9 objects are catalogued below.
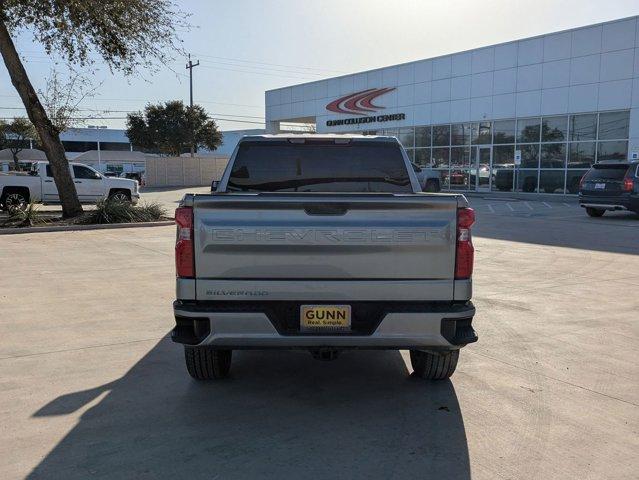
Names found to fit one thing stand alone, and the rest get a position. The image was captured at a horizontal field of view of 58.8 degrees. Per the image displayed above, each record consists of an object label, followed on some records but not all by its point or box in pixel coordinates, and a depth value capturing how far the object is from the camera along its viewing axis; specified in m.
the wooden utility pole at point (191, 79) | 56.62
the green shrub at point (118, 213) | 16.41
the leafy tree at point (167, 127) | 58.34
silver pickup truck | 3.78
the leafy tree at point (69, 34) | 14.34
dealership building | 25.75
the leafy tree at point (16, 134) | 59.66
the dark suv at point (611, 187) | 17.81
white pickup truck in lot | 20.45
